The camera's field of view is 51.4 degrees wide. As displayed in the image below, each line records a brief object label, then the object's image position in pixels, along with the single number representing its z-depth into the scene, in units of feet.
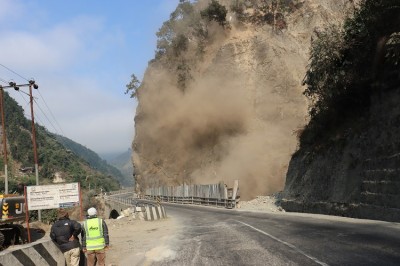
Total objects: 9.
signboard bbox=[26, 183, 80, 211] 44.06
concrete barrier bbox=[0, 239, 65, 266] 25.39
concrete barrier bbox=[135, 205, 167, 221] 92.79
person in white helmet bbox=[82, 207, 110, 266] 29.73
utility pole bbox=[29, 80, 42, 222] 109.29
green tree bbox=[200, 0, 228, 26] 225.15
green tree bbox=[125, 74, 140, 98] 281.95
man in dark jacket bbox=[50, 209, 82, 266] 29.66
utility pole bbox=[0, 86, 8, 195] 96.09
